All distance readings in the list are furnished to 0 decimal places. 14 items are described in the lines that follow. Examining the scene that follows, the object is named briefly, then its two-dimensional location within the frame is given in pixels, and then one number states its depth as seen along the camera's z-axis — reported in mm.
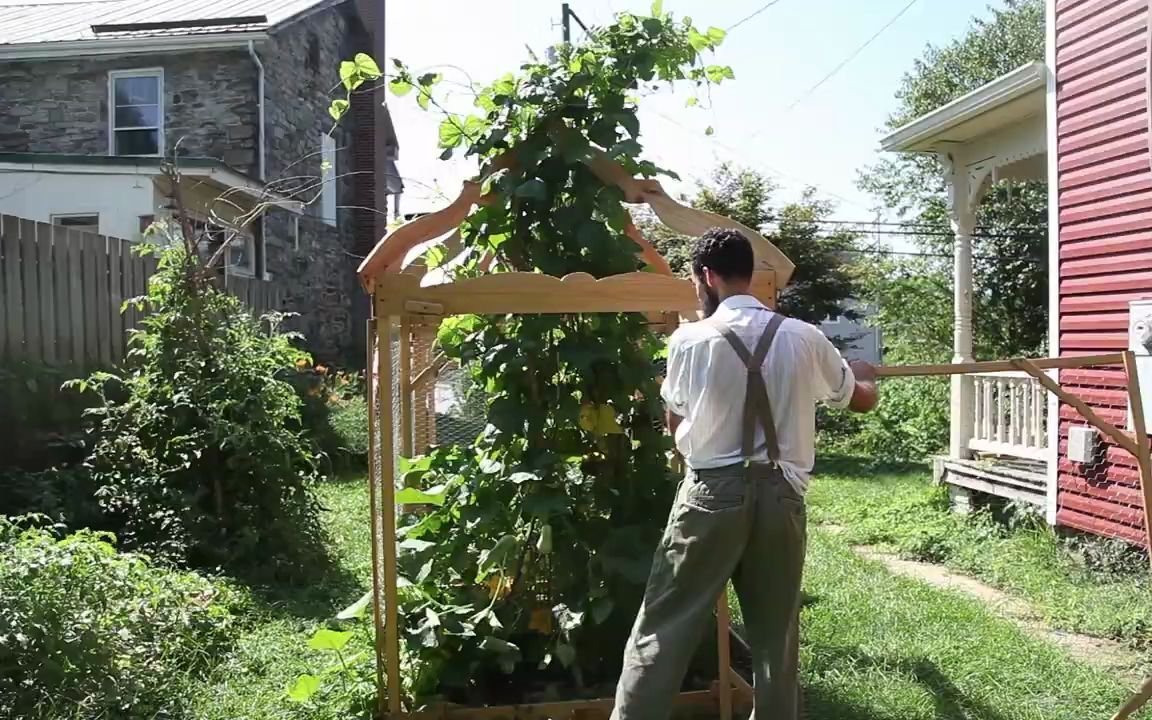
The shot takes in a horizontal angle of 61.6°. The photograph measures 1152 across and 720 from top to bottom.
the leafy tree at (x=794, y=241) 13789
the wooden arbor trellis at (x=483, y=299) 3174
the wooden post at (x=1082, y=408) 3087
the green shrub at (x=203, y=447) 5531
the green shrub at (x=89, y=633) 3311
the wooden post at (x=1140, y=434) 3129
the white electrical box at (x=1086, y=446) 6141
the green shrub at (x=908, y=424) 12516
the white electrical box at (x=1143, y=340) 5219
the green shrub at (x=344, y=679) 3477
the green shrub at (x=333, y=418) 9281
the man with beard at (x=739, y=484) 2629
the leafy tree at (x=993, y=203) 16750
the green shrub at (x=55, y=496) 5316
